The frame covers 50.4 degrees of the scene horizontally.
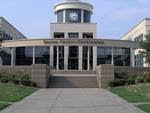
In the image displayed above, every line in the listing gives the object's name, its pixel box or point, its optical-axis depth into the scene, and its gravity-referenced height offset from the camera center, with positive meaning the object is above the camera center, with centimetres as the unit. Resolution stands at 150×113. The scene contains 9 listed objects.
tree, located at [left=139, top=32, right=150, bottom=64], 1493 +133
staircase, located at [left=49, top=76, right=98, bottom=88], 1420 -186
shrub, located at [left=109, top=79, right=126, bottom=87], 1329 -176
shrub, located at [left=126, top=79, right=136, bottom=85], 1333 -164
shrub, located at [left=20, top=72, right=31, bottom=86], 1326 -150
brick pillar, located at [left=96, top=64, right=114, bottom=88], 1380 -115
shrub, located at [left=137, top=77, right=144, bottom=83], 1361 -155
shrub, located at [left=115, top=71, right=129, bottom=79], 1464 -122
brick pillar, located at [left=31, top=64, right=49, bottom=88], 1372 -117
